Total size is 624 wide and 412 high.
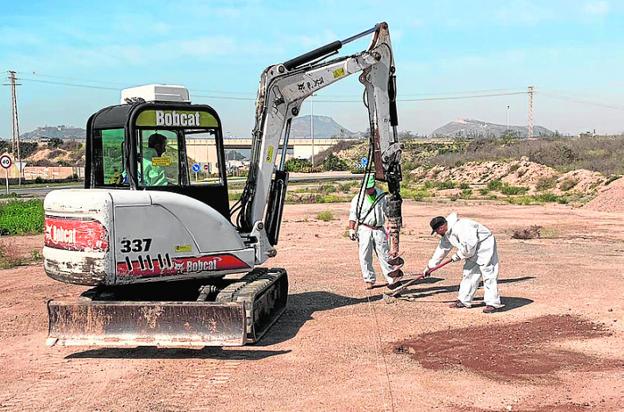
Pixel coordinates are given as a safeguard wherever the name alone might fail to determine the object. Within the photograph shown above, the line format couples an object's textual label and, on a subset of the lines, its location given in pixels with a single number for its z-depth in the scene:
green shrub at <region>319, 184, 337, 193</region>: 47.45
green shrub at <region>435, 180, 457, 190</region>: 49.86
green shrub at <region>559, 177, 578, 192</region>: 42.97
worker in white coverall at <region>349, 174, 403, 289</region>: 13.02
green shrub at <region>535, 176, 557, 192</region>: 45.05
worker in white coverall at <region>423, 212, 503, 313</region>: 11.39
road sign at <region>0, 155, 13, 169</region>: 37.88
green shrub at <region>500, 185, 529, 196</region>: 44.58
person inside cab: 9.49
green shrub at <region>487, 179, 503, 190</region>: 47.93
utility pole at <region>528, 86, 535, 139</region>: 100.06
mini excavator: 9.05
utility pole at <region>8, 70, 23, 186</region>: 68.22
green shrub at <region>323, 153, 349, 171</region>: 95.44
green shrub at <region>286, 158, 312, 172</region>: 89.56
